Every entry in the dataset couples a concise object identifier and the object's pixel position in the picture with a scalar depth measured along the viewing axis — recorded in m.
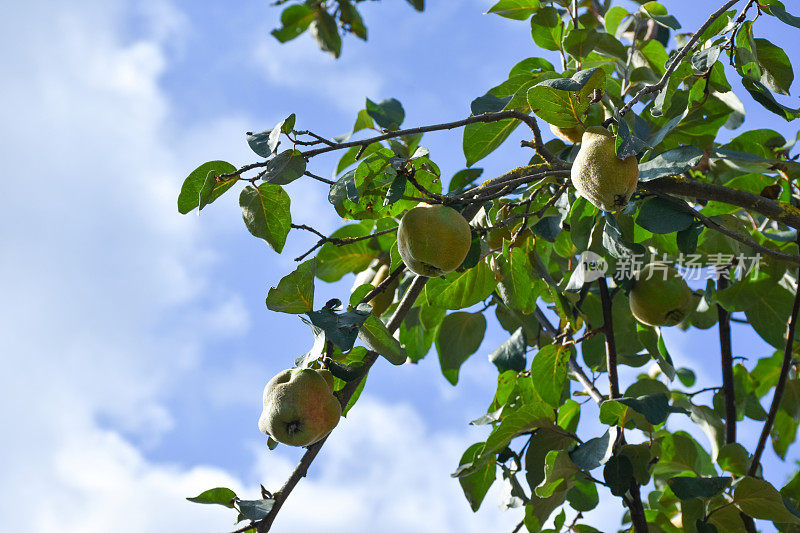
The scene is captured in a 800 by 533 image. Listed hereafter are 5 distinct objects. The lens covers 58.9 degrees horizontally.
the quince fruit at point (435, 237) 1.32
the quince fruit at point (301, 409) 1.29
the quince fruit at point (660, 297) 1.87
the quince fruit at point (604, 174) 1.24
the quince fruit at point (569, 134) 1.63
